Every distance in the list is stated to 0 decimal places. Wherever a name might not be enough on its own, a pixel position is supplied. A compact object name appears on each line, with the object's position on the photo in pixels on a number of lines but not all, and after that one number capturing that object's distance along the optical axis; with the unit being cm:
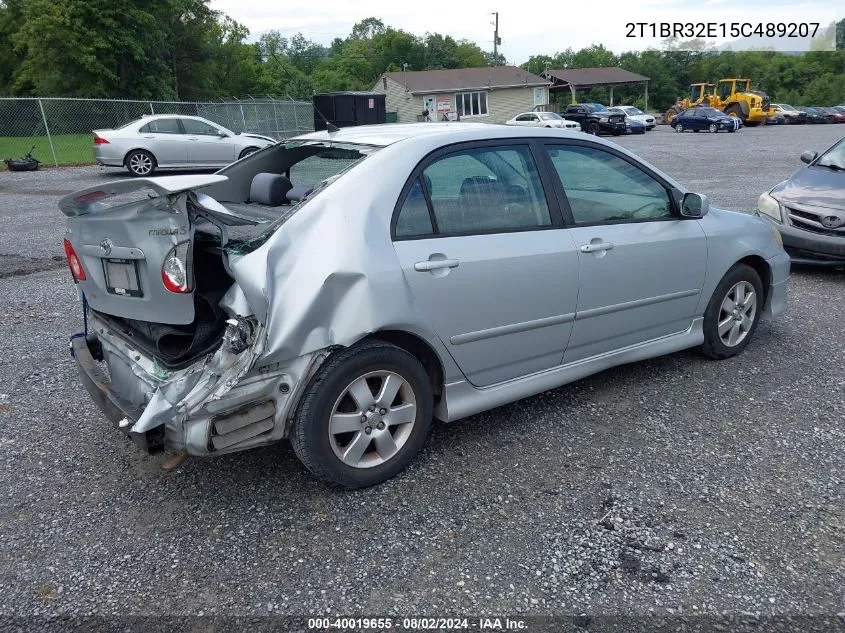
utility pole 7342
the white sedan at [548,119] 3422
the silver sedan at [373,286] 294
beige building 5441
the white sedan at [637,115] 3916
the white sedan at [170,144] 1695
